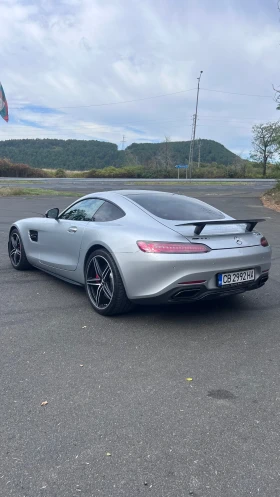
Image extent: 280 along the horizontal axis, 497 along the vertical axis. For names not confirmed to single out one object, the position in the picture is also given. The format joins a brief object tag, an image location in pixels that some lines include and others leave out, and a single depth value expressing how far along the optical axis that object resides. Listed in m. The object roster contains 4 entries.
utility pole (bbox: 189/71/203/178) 51.44
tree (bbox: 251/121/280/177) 52.75
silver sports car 3.74
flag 28.77
